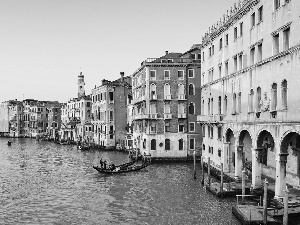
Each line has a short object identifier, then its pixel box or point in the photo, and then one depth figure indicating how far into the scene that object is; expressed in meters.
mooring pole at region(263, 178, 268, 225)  15.94
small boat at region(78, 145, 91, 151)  60.91
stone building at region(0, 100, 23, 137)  113.12
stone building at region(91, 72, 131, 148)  59.44
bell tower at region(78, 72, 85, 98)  91.62
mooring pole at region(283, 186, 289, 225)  14.97
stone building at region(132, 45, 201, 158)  41.59
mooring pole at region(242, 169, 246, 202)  20.42
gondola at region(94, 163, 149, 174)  33.18
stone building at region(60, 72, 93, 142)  73.69
